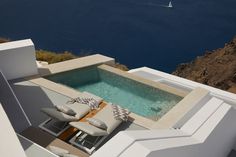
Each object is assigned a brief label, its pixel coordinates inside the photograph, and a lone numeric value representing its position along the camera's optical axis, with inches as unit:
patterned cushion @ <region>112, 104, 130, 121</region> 250.3
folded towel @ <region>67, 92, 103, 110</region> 268.1
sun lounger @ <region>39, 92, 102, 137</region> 234.5
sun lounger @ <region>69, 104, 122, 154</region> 219.1
